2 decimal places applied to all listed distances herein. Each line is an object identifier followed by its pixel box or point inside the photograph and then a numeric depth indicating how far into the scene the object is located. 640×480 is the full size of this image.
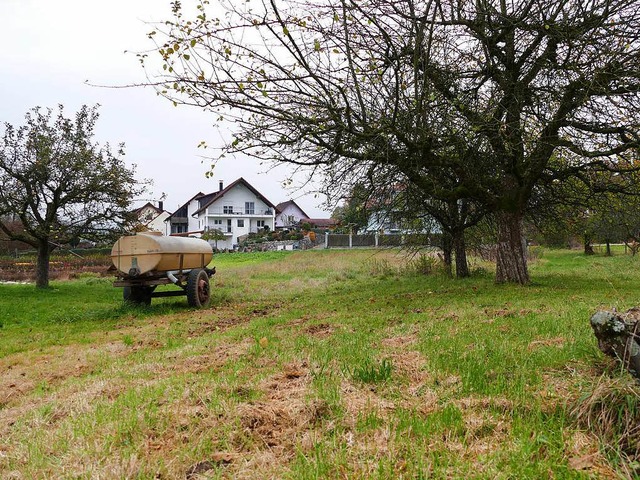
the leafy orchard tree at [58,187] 18.69
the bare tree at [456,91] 8.52
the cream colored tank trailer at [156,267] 11.96
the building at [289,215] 77.85
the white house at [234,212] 66.06
